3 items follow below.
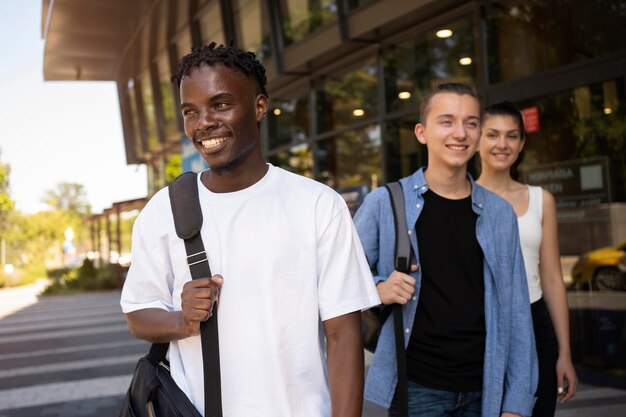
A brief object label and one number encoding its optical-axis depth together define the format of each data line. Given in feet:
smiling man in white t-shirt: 5.74
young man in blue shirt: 8.24
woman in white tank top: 9.95
